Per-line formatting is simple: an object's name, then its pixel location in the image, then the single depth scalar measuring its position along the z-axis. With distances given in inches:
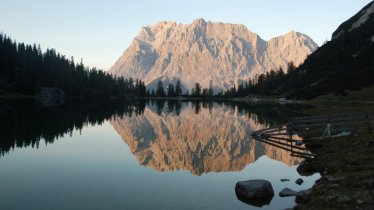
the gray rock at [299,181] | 934.4
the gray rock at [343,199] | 612.5
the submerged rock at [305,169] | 1031.4
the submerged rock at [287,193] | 803.8
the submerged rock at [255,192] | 781.9
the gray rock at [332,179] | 776.3
